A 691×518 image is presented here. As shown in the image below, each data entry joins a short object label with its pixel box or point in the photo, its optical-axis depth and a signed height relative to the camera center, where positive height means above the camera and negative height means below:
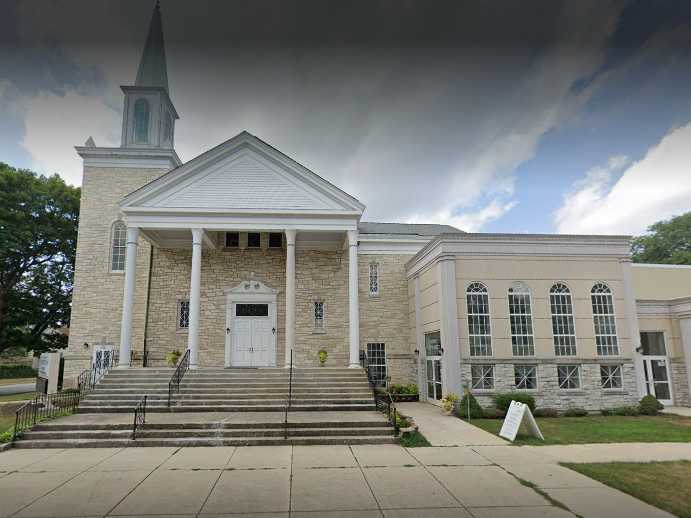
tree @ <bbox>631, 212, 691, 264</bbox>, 38.75 +8.51
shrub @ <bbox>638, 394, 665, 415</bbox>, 16.41 -1.94
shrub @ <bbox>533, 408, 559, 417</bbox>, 16.00 -2.06
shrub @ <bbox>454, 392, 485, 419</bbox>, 15.44 -1.83
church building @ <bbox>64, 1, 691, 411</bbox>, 17.08 +2.48
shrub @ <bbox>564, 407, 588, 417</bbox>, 16.15 -2.09
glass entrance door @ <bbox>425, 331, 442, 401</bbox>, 18.00 -0.51
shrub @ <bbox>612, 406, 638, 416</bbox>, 16.41 -2.09
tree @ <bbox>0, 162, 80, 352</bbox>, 26.58 +5.75
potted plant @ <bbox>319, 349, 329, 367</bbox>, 19.35 -0.14
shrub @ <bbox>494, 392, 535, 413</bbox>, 15.70 -1.59
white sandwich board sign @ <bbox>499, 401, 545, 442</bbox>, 11.95 -1.80
